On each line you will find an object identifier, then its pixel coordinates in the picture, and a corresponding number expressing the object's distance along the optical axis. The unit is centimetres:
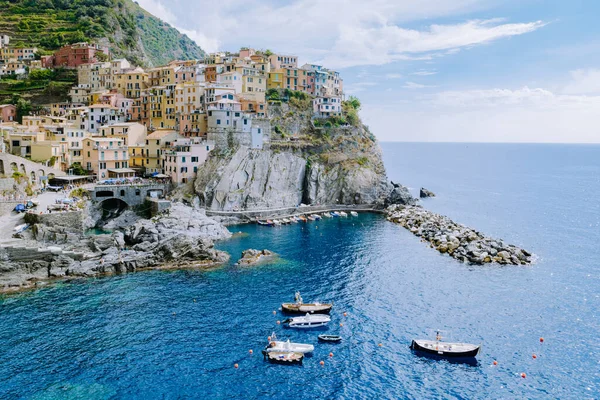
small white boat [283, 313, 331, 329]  4412
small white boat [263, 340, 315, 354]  3905
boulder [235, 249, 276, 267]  6123
